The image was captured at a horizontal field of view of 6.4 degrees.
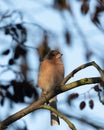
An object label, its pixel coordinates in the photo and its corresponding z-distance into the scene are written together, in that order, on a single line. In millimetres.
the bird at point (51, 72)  9516
